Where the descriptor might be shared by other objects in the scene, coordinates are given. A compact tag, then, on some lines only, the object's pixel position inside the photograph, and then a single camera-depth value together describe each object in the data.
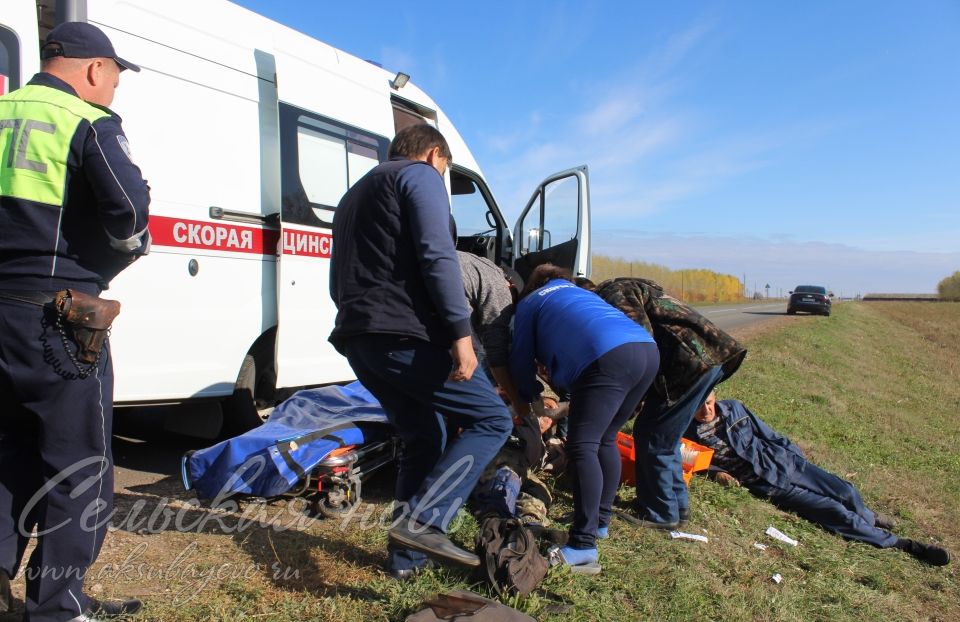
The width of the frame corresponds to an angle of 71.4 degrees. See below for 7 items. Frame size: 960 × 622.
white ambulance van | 3.68
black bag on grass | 2.55
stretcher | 3.27
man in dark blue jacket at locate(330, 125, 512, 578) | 2.45
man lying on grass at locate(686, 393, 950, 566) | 4.32
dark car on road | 31.67
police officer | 1.98
